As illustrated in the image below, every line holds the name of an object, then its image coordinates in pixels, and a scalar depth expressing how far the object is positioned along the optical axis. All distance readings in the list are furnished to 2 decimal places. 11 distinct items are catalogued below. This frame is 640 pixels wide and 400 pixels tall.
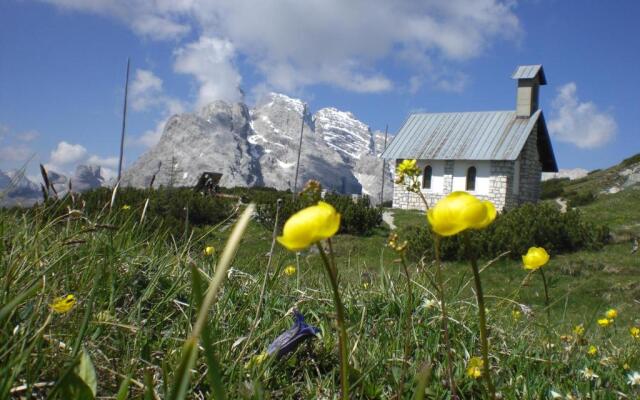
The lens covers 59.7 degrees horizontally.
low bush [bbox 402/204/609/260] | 13.74
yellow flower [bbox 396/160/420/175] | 2.26
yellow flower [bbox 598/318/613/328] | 3.13
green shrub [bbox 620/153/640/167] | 32.92
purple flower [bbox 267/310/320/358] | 1.87
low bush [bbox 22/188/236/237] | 16.02
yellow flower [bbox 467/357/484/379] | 1.98
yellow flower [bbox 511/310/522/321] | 3.11
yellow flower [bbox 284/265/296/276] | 3.68
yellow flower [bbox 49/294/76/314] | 1.63
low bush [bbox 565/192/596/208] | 26.16
